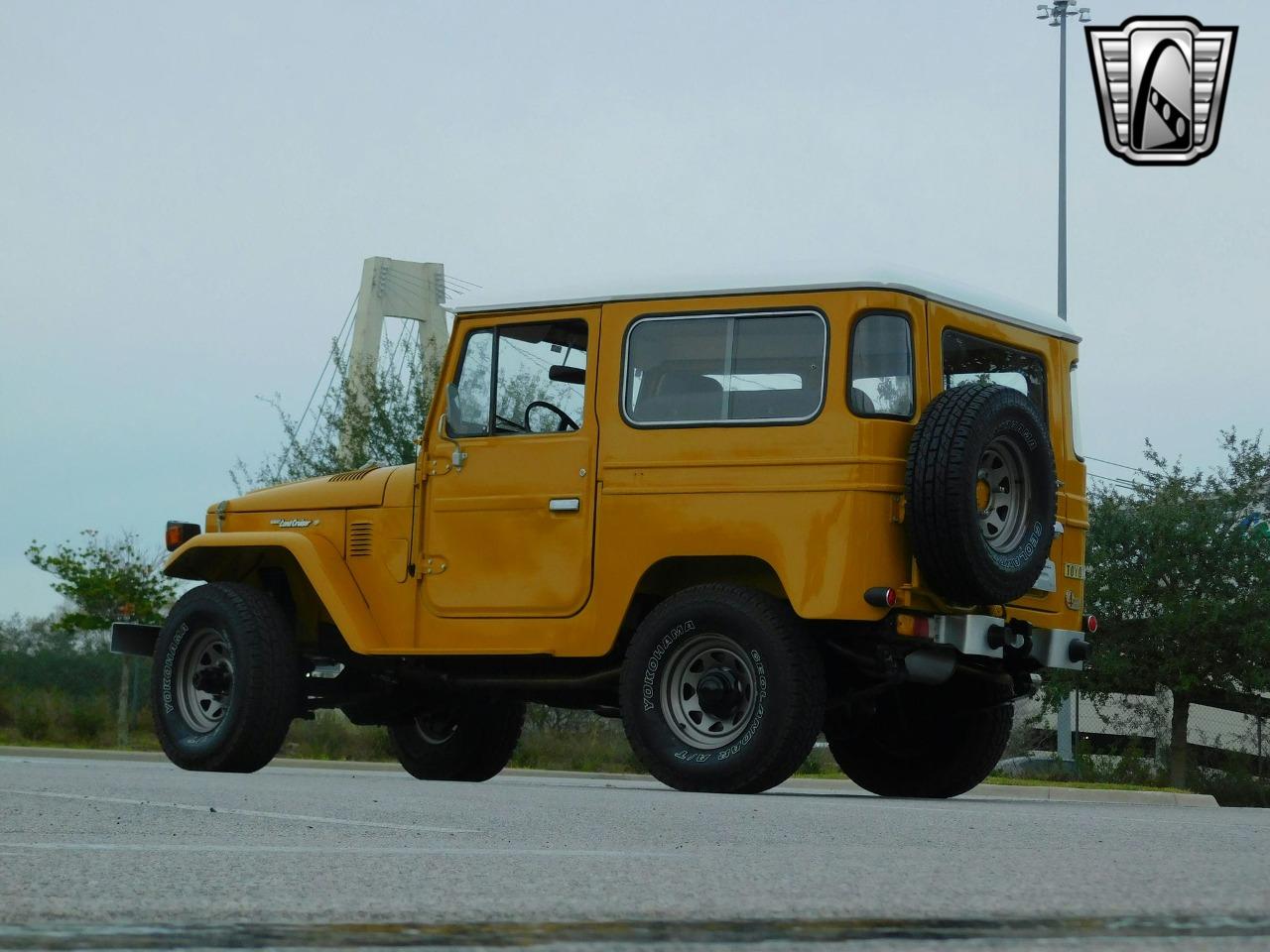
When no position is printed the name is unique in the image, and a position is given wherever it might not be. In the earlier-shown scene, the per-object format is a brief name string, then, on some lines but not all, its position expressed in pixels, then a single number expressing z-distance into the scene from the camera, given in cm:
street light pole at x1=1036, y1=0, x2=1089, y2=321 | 3089
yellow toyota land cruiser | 943
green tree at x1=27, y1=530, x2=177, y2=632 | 3048
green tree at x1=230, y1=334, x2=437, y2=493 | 2533
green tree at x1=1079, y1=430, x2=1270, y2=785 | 2411
